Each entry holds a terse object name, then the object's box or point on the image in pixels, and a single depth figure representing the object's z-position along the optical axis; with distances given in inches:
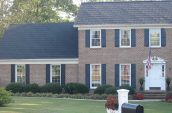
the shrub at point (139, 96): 1403.8
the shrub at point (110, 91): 1440.7
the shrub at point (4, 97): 1025.8
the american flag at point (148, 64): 1473.4
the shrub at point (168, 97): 1279.0
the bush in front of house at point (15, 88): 1556.3
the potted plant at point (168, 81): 1493.6
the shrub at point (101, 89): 1483.6
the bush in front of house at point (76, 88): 1515.7
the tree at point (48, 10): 2243.1
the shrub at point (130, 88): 1483.4
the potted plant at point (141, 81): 1512.1
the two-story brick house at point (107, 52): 1540.4
